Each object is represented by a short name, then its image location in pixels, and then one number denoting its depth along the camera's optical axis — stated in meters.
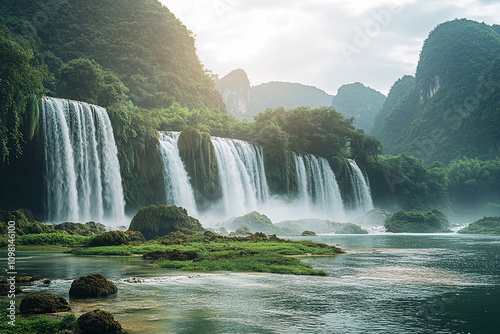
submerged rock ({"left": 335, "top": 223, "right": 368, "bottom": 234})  47.66
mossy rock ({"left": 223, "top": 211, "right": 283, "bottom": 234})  41.19
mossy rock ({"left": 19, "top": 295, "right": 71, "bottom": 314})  7.10
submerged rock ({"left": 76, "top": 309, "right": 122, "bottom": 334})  6.06
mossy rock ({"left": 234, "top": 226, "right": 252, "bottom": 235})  36.62
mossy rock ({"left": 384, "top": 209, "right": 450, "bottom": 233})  50.44
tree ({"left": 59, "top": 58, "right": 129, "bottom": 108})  41.38
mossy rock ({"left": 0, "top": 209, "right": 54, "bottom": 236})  23.12
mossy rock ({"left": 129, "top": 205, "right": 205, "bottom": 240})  25.47
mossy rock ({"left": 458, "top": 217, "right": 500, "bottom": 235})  45.07
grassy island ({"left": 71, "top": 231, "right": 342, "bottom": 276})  14.29
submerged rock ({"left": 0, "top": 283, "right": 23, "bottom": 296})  8.58
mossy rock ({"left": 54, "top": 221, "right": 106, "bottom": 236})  25.19
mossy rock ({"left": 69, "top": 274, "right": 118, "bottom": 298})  8.74
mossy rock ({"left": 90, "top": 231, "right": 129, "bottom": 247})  20.56
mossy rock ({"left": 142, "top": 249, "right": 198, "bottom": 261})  16.08
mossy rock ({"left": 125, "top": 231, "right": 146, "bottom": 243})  22.50
